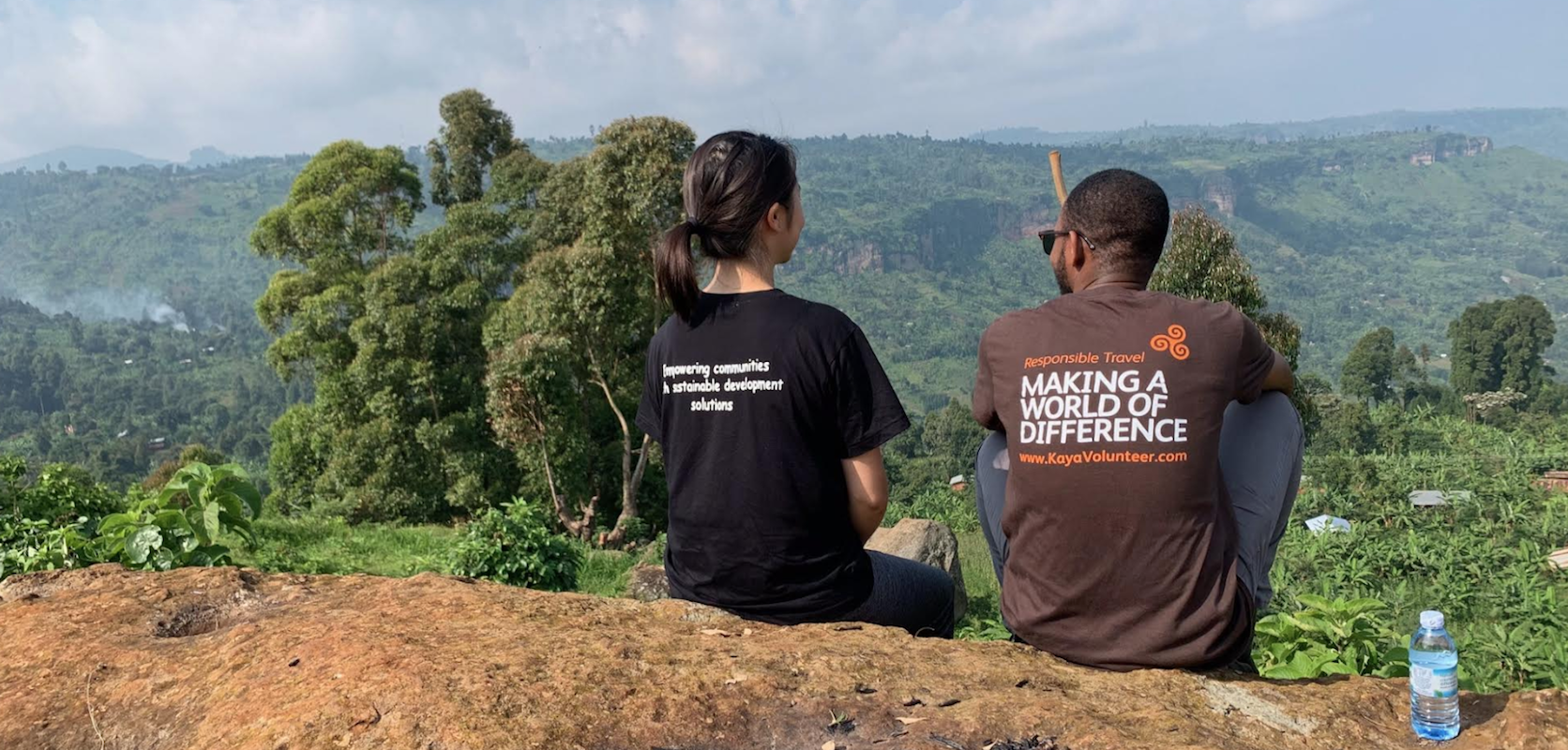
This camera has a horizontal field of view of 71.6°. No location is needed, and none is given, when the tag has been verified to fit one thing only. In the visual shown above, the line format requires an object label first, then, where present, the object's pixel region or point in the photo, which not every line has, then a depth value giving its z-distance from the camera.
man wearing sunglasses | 2.60
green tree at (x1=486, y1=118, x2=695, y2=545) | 15.58
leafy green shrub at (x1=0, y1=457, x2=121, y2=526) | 7.70
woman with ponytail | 2.97
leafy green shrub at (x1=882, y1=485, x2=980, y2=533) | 22.31
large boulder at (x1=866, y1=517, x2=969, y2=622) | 10.12
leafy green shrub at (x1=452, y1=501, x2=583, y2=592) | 8.59
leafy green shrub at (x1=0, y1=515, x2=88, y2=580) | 4.73
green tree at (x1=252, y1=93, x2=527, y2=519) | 20.12
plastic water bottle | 2.35
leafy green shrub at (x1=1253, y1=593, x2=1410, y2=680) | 3.59
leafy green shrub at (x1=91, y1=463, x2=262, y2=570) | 4.55
